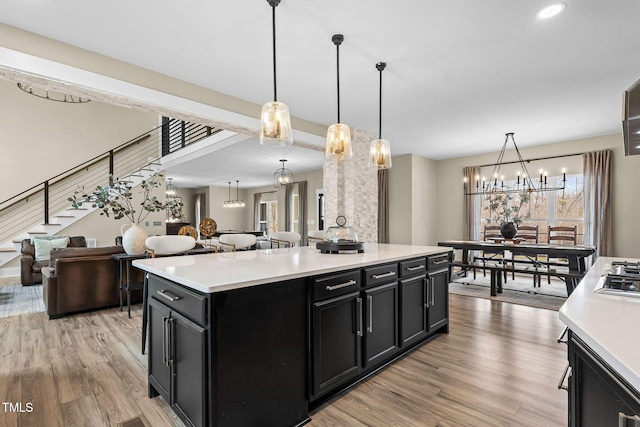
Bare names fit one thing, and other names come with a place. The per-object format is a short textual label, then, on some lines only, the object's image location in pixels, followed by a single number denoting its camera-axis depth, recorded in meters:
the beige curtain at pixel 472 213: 7.29
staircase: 6.65
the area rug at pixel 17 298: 4.09
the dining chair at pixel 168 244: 3.19
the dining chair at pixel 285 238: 4.59
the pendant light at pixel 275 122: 2.29
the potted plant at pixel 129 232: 3.96
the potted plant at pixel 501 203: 6.74
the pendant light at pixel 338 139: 2.73
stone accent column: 5.29
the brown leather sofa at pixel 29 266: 5.66
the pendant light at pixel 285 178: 7.13
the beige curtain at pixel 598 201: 5.58
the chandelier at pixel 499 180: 6.32
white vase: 3.95
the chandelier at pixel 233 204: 10.93
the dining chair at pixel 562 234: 5.31
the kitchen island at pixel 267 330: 1.51
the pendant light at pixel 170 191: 9.58
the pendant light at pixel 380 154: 3.11
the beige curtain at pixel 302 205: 10.15
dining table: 4.31
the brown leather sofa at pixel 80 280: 3.76
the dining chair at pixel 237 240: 3.93
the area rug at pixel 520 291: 4.45
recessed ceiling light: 2.29
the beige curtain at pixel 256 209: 12.95
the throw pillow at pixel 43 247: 5.96
